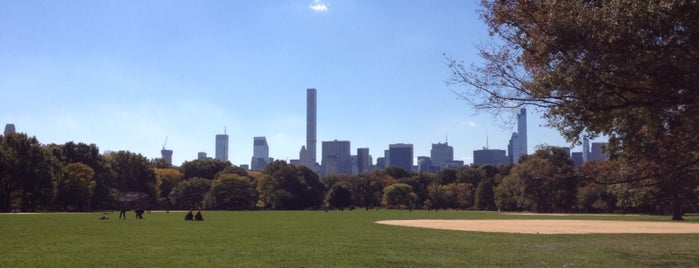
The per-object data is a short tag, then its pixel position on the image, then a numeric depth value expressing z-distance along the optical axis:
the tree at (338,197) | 124.81
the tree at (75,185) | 85.62
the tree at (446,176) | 145.38
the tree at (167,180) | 122.22
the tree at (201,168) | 134.88
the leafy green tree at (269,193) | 117.85
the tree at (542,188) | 94.17
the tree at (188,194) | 114.75
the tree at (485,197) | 119.86
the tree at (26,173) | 77.38
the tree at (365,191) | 136.12
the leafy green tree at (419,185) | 139.12
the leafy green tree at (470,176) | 137.88
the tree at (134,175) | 109.81
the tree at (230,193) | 110.81
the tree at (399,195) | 128.38
